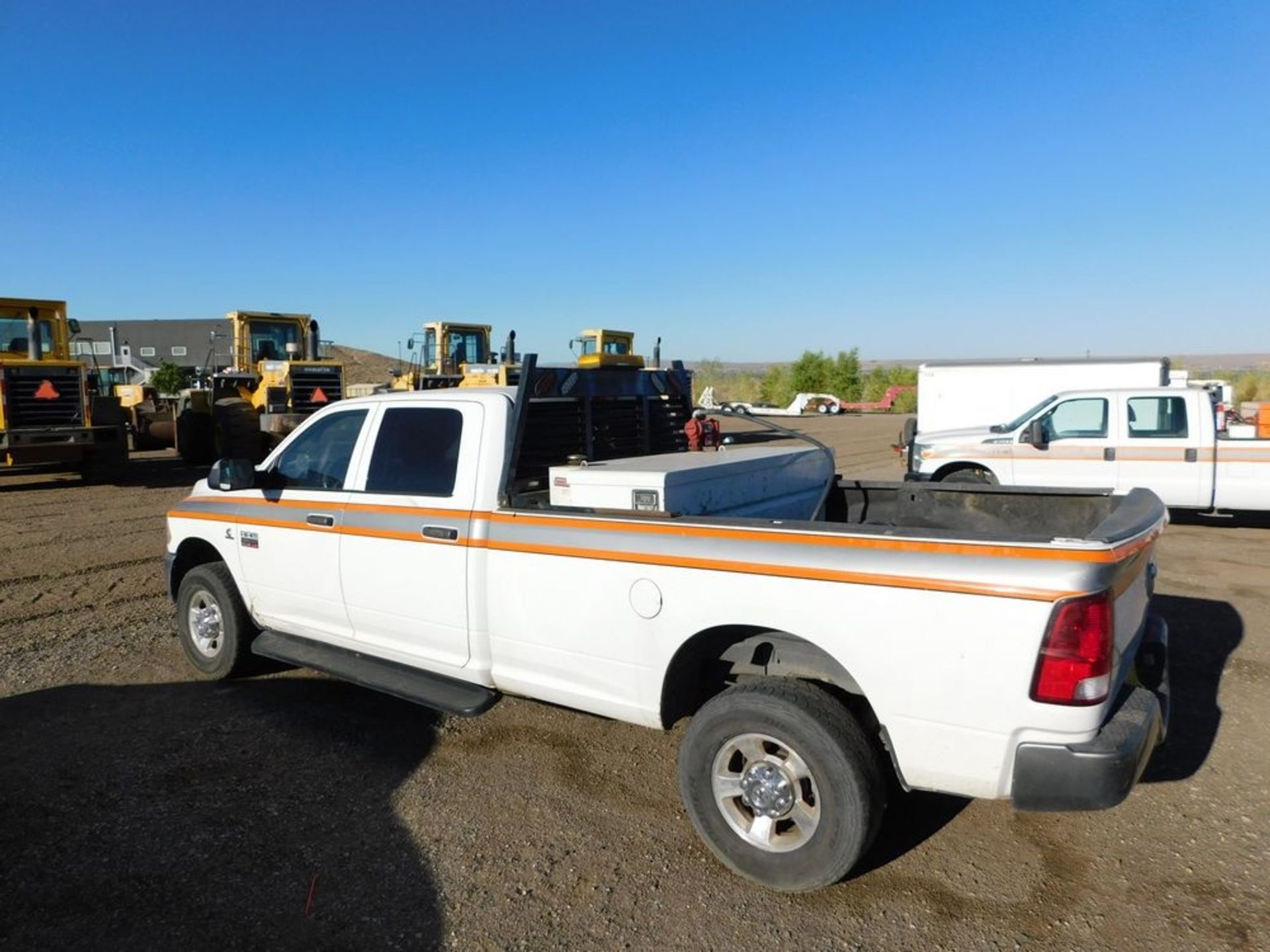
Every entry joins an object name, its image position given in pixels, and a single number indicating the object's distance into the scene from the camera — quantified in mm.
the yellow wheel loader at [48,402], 13930
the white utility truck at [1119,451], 10469
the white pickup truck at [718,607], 2834
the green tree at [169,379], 42594
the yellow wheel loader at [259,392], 17797
